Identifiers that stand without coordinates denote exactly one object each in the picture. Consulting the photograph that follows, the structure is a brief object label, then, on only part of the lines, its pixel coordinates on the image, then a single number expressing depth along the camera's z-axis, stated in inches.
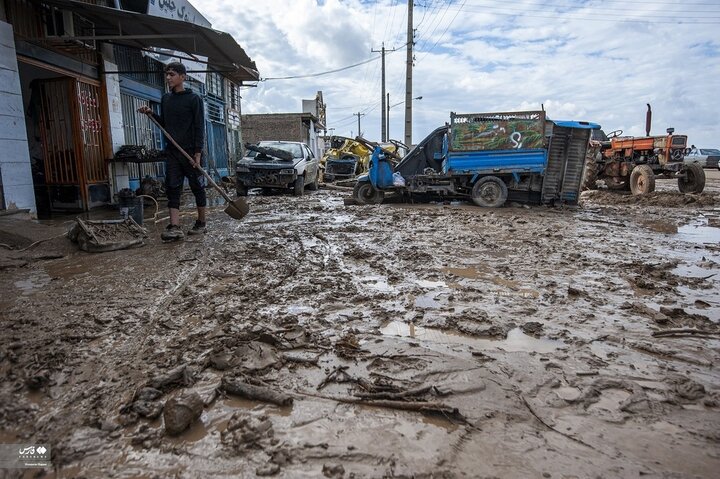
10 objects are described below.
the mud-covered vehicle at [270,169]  452.1
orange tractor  507.5
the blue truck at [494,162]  384.8
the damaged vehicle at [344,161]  776.9
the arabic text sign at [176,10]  369.4
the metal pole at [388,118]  1511.2
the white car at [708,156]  1091.3
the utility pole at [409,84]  790.8
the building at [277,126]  1193.4
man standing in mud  211.8
